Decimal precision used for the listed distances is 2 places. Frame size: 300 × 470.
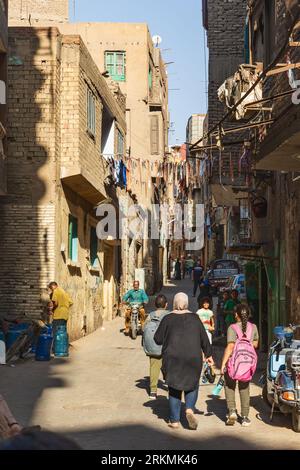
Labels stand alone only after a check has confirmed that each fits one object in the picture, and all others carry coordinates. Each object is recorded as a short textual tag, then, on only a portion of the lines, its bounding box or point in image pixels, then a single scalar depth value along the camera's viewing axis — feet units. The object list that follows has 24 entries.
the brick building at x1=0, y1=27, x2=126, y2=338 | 53.36
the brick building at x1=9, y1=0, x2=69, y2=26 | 116.78
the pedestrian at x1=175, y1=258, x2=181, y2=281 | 169.07
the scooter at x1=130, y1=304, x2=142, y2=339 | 63.98
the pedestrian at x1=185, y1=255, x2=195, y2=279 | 181.32
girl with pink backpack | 29.35
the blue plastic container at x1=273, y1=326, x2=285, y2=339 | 31.40
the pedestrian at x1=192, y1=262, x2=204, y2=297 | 104.25
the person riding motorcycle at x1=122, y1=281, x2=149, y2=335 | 64.18
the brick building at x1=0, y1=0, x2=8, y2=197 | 47.67
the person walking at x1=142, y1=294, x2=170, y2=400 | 34.45
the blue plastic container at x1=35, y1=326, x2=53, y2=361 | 48.37
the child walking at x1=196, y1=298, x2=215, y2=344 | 45.27
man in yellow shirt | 51.03
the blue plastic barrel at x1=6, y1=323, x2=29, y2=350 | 48.01
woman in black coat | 28.12
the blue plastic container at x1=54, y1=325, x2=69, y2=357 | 50.78
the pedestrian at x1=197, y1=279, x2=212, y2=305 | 71.56
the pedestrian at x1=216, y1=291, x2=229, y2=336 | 60.80
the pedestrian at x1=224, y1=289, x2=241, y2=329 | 56.54
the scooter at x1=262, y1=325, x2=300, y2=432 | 27.76
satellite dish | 156.15
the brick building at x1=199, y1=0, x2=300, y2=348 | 37.55
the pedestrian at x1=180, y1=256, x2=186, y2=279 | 181.49
